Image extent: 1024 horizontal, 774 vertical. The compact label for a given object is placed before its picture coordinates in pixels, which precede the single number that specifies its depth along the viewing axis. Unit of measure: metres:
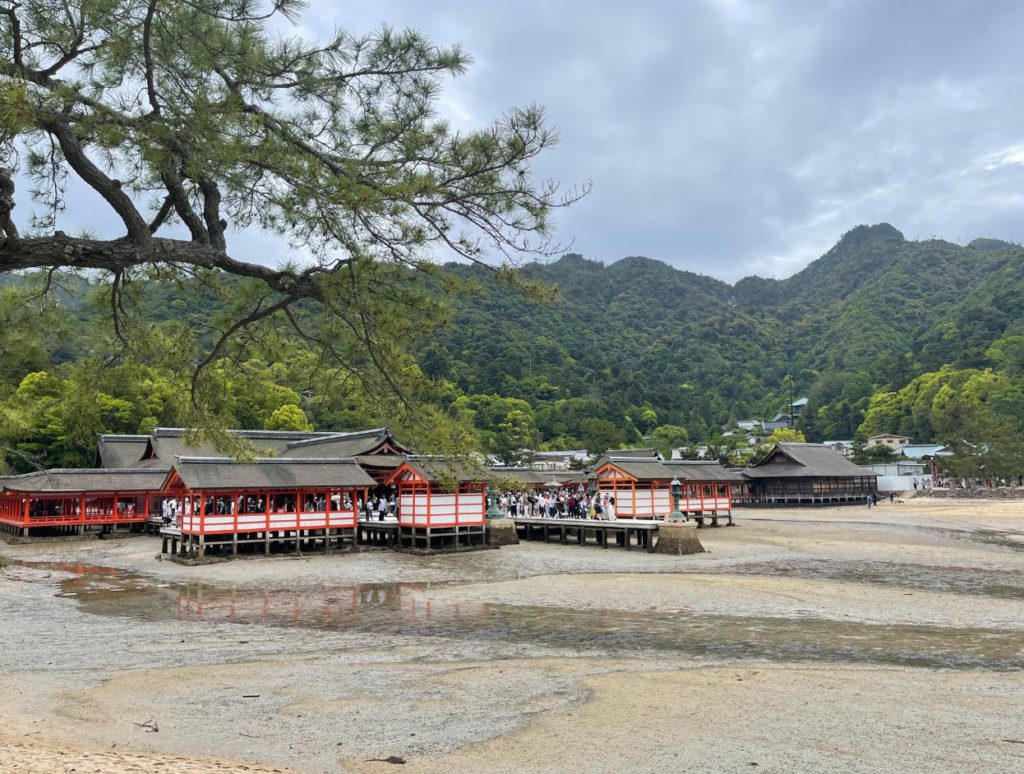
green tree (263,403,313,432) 51.56
